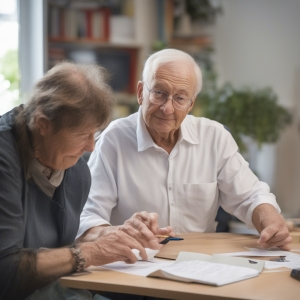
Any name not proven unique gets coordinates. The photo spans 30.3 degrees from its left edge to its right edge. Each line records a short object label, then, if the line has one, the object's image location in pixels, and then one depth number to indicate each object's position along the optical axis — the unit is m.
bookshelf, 4.54
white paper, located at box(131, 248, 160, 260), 1.74
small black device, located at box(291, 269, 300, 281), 1.52
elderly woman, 1.46
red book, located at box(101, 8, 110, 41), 4.73
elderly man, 2.21
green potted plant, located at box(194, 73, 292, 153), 4.59
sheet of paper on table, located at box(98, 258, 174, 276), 1.57
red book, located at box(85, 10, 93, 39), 4.65
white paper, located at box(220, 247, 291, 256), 1.81
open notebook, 1.46
